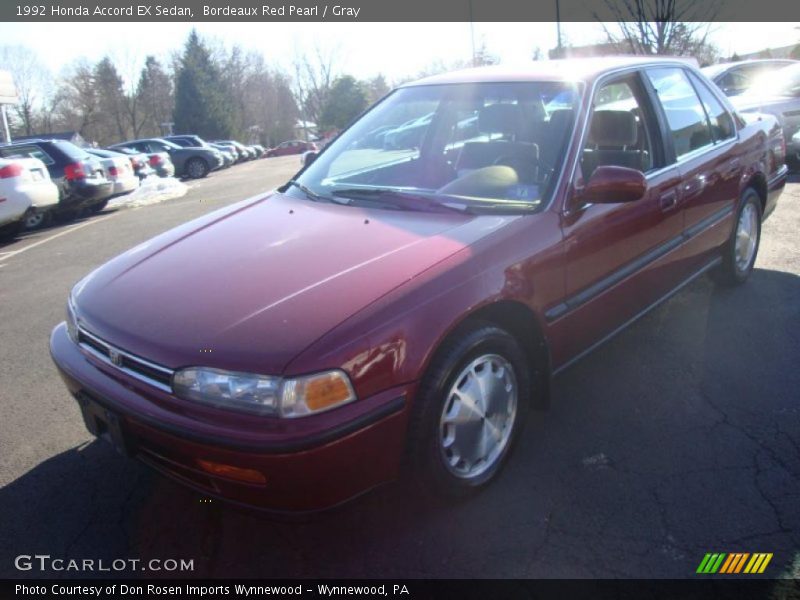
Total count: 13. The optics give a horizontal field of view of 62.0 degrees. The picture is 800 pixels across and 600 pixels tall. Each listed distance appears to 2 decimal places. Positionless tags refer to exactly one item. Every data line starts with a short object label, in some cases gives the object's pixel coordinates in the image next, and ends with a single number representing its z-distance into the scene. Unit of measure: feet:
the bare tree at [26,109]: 179.42
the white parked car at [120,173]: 42.55
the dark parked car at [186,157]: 80.38
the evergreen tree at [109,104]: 187.11
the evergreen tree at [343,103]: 146.10
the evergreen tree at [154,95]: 198.39
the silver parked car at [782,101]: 32.58
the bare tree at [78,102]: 183.52
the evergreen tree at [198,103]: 167.73
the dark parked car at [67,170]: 37.22
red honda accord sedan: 7.06
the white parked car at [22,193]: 30.66
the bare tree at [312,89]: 212.64
